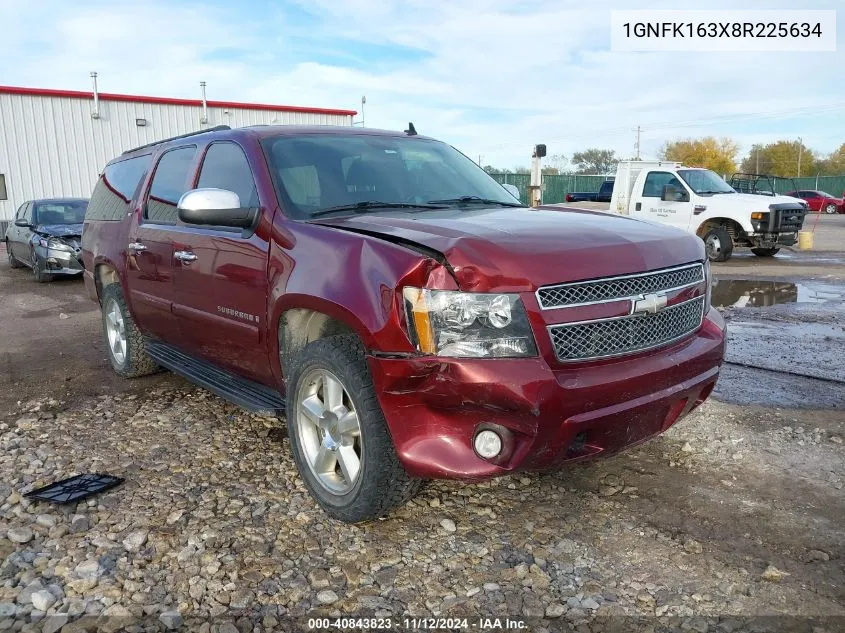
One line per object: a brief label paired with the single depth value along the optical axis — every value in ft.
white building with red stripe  74.02
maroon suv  8.37
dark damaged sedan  40.40
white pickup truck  43.01
